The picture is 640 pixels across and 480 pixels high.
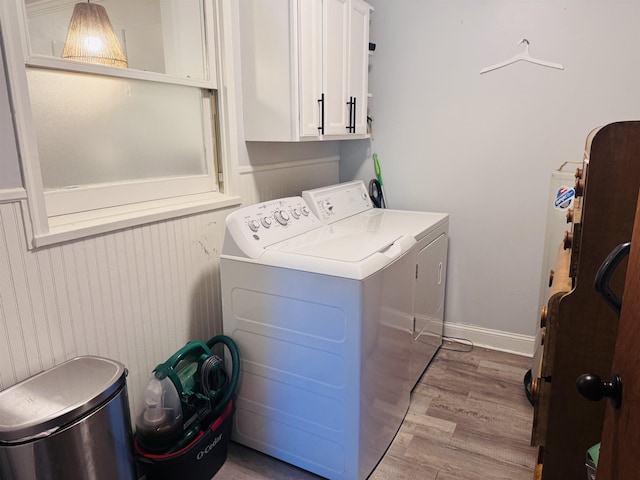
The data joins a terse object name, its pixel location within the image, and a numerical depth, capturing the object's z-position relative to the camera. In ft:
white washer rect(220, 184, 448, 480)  5.28
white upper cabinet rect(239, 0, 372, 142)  6.62
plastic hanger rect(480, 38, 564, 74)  7.81
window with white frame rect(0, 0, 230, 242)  4.75
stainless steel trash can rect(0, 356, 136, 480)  3.80
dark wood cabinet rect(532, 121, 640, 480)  3.53
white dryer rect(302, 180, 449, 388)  7.28
